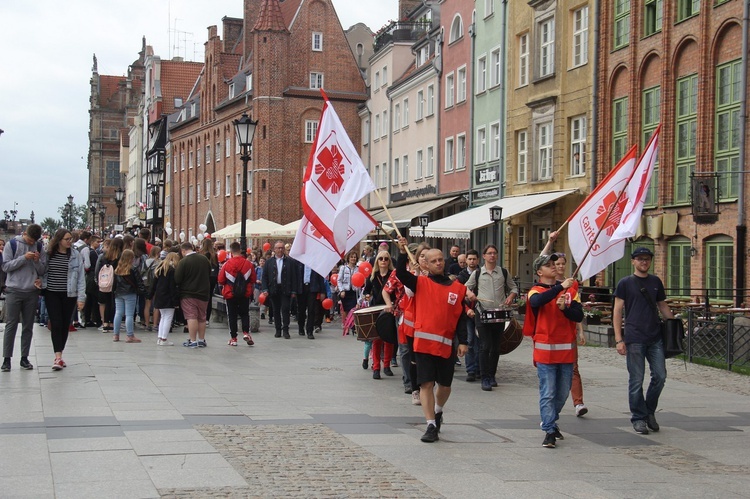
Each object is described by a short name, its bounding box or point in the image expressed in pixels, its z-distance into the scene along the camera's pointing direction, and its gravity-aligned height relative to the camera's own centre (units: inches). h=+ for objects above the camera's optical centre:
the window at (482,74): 1592.0 +276.0
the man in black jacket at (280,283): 841.5 -24.6
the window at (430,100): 1847.9 +273.1
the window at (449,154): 1758.1 +169.2
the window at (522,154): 1431.2 +138.2
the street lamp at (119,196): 2044.8 +108.1
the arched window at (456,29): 1707.7 +369.3
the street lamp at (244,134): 1012.5 +114.0
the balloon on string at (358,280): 647.1 -16.3
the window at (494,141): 1529.3 +166.7
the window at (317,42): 2642.7 +531.6
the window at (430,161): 1848.7 +164.8
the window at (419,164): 1926.7 +164.8
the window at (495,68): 1534.2 +273.8
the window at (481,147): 1588.3 +164.5
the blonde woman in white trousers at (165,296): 724.7 -30.5
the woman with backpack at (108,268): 770.8 -12.2
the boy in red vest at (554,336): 380.8 -29.7
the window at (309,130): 2603.3 +306.6
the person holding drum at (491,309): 529.0 -27.5
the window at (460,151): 1699.1 +167.6
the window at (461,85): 1690.5 +275.0
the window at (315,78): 2635.3 +438.2
